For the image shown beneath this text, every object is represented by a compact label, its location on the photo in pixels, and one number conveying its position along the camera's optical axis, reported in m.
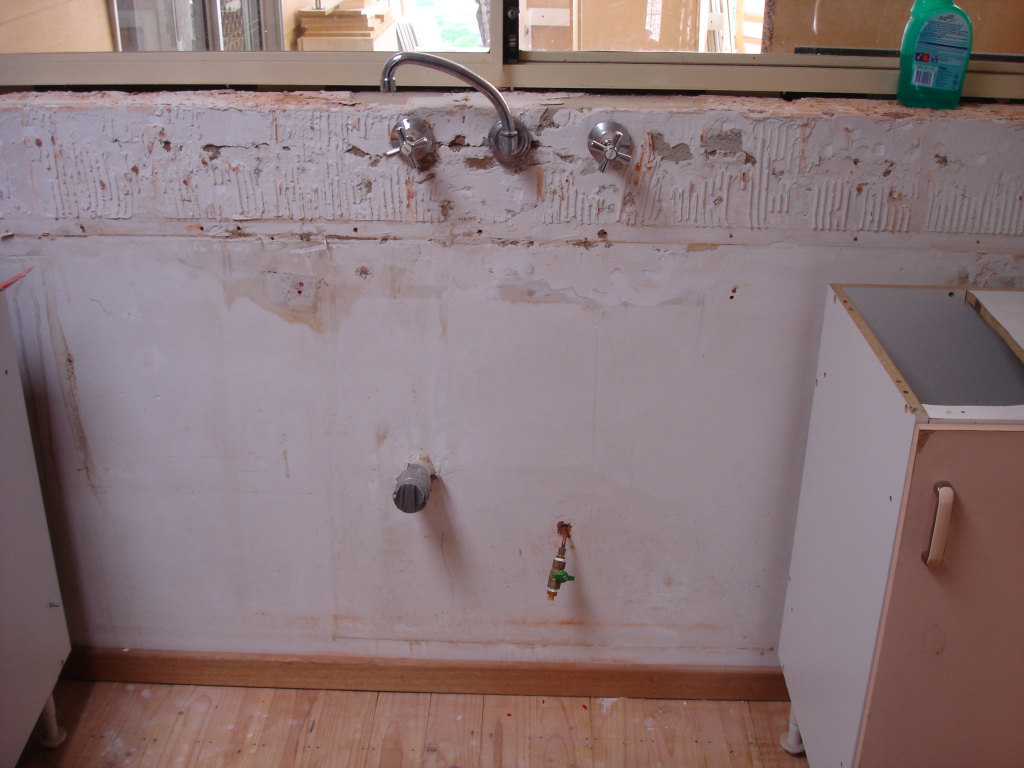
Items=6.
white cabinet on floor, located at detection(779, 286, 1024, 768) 1.00
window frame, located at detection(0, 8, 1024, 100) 1.28
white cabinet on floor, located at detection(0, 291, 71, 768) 1.29
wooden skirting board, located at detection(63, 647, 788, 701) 1.60
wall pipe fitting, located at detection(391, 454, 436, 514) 1.38
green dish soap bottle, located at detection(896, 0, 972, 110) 1.20
